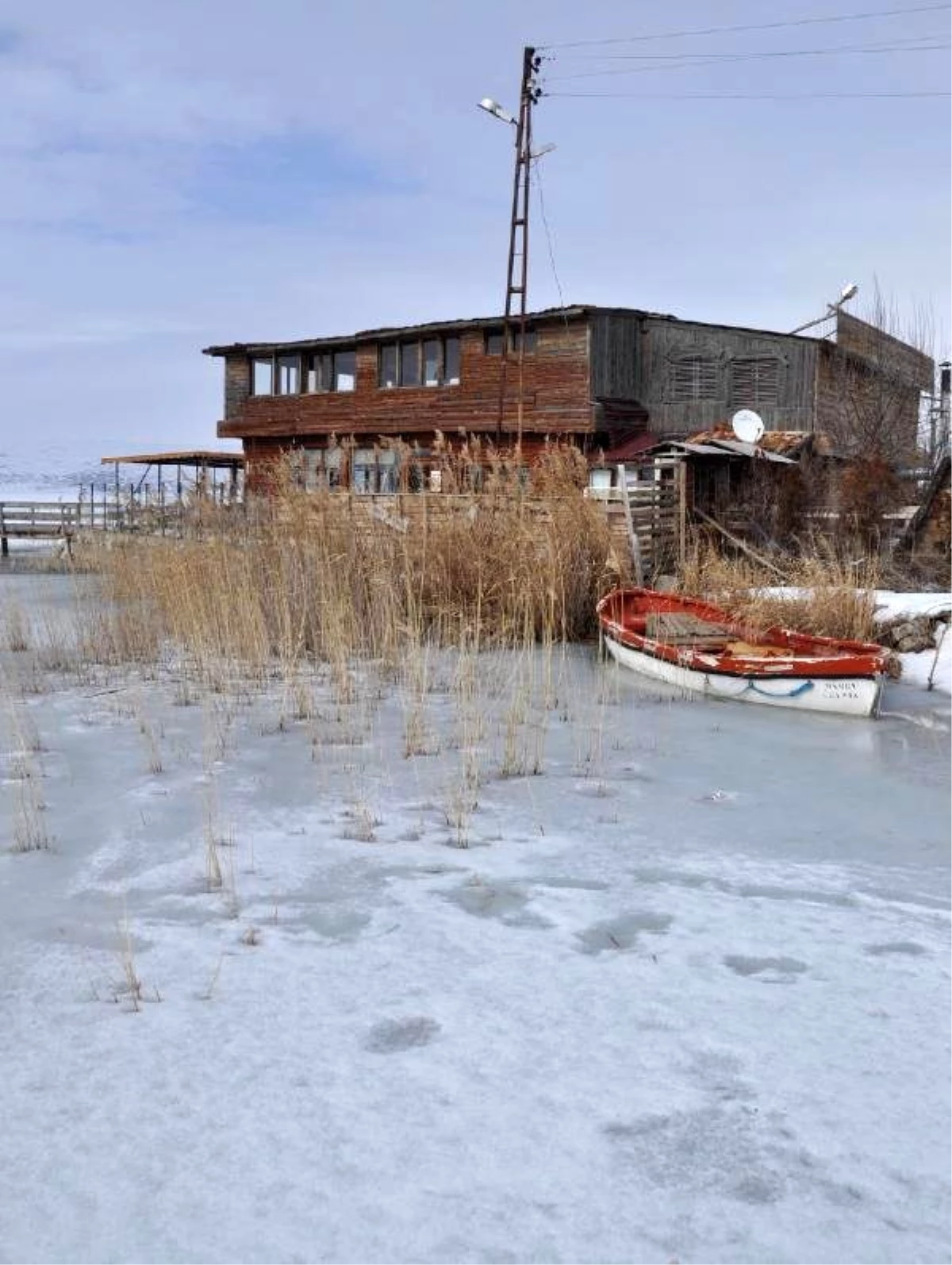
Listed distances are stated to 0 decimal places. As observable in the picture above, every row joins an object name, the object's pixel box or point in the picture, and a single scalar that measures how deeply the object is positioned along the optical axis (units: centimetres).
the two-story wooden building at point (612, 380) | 2586
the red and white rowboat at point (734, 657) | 858
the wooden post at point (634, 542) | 1451
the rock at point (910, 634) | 1110
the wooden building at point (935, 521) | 1570
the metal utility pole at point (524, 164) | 2266
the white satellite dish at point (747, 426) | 1924
